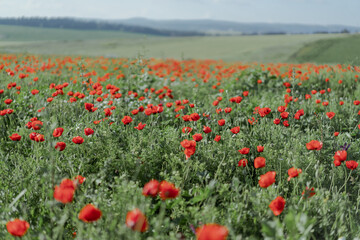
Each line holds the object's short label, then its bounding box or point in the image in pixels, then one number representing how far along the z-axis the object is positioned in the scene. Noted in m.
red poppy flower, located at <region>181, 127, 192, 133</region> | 2.88
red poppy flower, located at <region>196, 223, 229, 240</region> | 1.24
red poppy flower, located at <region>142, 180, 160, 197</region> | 1.56
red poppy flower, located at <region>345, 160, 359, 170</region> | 2.18
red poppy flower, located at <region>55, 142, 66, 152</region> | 2.31
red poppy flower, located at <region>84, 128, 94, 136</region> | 2.57
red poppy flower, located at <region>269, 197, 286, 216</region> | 1.70
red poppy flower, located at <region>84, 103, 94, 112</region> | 3.15
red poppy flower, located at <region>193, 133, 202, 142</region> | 2.48
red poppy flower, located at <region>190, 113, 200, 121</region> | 2.96
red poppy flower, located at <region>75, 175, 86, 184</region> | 1.95
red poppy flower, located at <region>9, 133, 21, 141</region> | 2.58
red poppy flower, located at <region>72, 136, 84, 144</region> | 2.33
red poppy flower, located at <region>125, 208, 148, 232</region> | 1.30
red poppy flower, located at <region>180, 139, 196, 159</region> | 2.24
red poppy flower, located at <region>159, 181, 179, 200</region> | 1.59
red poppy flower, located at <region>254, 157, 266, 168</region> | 2.07
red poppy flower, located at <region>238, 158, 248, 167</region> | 2.47
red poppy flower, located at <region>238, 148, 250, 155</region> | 2.43
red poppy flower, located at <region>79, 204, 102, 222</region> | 1.45
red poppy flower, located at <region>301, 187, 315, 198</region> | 2.00
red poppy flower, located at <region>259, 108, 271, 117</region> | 3.15
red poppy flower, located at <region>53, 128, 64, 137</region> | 2.52
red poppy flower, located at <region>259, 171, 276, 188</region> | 1.80
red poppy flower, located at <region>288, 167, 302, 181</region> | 2.00
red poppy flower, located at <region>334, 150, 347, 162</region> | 2.14
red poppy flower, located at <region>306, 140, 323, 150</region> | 2.26
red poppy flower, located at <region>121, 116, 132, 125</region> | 2.88
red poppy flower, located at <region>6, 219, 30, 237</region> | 1.43
